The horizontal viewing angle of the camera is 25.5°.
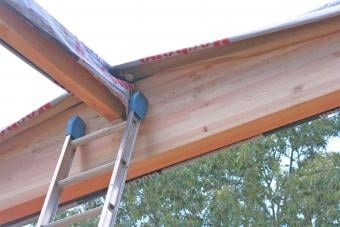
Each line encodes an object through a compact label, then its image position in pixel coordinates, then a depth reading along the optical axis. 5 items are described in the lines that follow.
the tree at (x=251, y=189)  10.55
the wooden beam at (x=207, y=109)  4.14
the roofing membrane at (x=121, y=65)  4.06
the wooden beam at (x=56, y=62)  4.06
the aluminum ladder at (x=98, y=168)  4.20
